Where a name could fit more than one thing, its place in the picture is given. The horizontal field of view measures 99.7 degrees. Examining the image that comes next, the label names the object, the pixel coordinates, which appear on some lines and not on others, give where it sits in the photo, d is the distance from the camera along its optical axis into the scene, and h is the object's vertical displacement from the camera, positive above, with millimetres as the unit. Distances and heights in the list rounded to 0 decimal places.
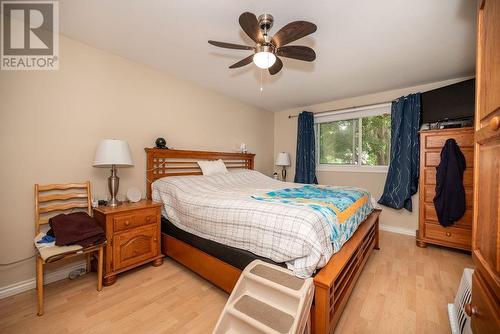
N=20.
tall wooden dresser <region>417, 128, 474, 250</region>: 2553 -336
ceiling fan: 1503 +991
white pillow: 3135 -41
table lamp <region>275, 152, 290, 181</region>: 4498 +122
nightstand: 1935 -707
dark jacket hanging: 2539 -225
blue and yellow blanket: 1630 -342
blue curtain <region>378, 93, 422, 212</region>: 3199 +193
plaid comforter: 1361 -448
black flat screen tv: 2727 +871
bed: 1319 -720
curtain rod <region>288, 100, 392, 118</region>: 3654 +1060
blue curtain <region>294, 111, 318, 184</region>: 4262 +306
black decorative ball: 2725 +284
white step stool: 1140 -842
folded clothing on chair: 1692 -555
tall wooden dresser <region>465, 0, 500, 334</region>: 675 -47
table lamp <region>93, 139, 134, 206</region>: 2014 +74
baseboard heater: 1350 -987
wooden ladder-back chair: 1586 -429
